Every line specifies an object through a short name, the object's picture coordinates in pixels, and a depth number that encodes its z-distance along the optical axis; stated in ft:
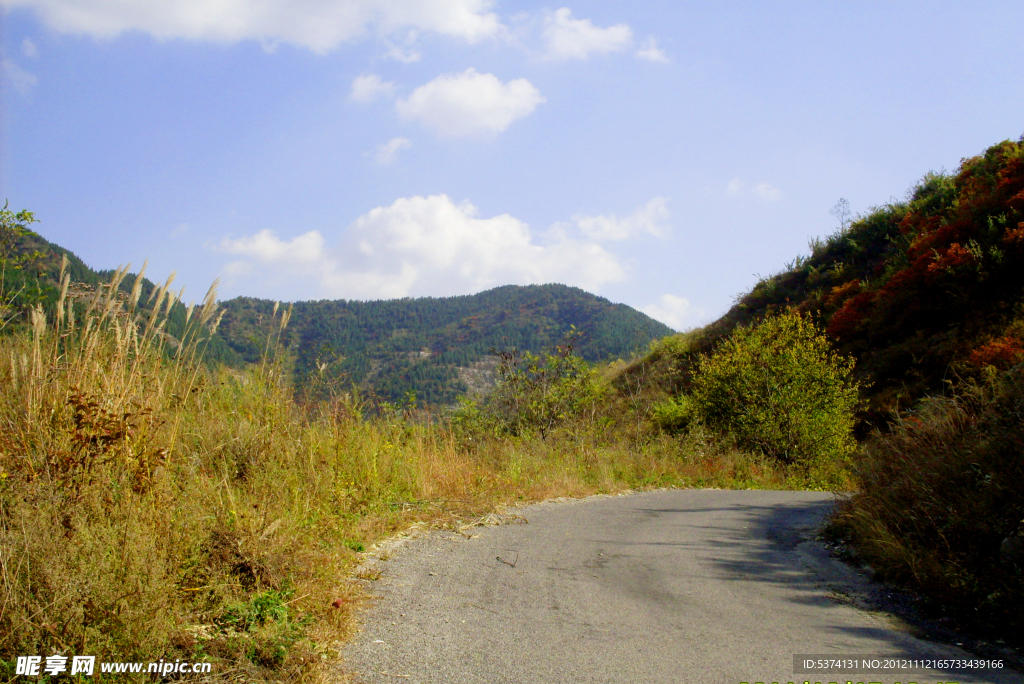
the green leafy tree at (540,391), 55.83
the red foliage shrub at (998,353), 52.49
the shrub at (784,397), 66.03
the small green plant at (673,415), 83.53
